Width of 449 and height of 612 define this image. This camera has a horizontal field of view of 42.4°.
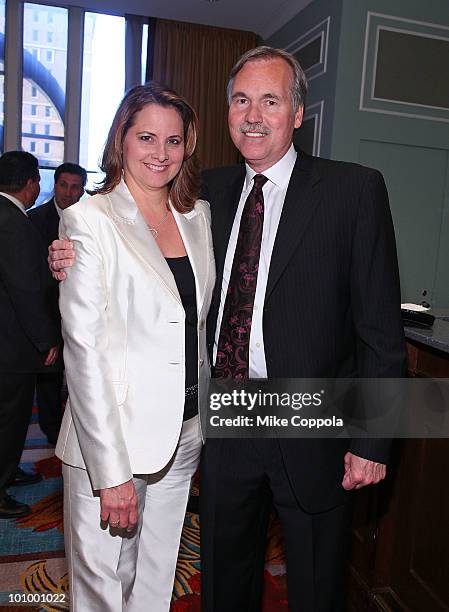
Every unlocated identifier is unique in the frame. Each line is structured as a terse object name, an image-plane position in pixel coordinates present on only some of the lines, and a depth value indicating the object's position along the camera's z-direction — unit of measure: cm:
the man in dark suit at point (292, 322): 155
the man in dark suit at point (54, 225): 371
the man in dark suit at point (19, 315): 270
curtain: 607
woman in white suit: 144
